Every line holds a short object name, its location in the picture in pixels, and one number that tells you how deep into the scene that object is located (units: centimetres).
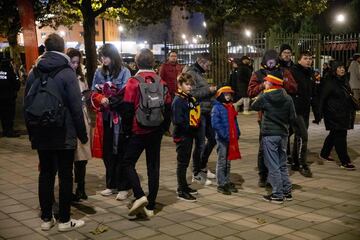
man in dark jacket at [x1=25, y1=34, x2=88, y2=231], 499
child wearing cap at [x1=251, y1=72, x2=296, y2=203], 615
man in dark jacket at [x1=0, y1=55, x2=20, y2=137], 1152
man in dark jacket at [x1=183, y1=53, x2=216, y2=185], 714
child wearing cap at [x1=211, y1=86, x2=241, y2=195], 652
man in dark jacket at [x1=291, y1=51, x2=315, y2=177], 759
